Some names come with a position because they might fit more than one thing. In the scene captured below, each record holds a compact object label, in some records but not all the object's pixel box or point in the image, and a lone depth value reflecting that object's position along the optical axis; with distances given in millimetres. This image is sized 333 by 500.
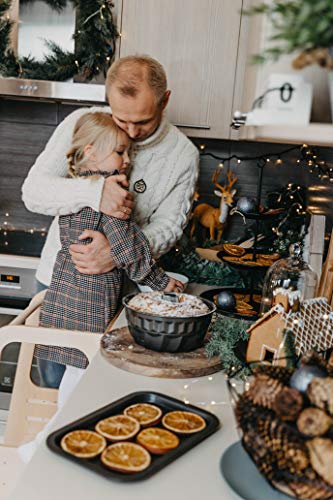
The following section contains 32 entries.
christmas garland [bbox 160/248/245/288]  2178
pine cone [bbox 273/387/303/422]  859
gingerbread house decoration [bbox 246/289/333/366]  1245
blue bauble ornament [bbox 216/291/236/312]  1613
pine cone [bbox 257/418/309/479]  823
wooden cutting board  1329
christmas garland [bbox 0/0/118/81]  2490
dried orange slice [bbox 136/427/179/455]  1000
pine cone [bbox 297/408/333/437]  831
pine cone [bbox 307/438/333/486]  804
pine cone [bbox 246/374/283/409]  885
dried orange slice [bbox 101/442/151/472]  937
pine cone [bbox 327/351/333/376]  950
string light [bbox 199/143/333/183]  2163
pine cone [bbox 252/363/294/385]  938
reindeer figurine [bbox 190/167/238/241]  2850
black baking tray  931
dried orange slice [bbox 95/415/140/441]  1018
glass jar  1468
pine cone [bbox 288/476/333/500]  812
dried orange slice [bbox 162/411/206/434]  1066
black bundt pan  1383
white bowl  1808
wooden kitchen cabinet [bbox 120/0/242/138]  2496
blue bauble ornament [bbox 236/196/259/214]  1723
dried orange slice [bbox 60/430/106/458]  968
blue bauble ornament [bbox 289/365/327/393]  897
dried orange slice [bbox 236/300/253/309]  1702
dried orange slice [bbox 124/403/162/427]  1080
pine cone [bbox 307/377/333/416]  860
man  1742
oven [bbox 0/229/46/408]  2619
